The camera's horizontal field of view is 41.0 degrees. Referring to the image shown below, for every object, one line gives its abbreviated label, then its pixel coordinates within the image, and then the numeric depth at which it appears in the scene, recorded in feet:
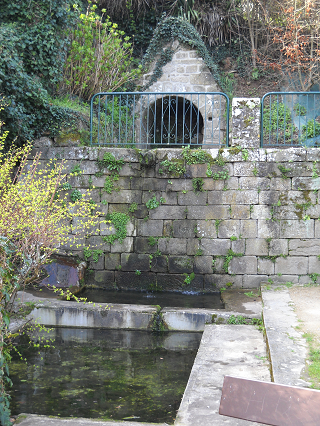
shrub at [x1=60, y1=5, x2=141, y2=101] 31.91
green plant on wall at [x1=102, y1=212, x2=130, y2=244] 24.26
